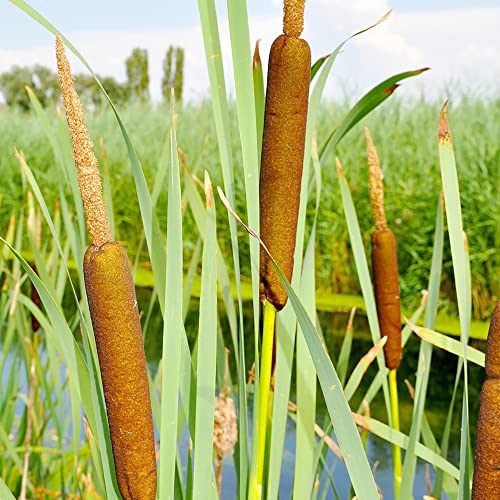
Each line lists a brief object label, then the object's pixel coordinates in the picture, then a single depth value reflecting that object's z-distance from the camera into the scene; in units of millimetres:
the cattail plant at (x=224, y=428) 744
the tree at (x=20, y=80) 19842
